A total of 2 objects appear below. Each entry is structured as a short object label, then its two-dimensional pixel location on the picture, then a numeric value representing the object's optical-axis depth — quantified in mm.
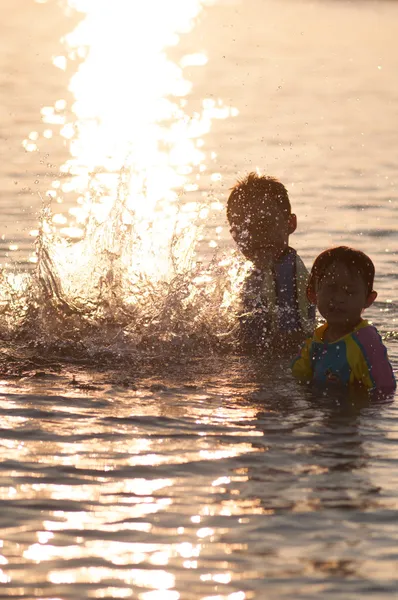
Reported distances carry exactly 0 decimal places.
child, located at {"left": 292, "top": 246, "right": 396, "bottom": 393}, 15539
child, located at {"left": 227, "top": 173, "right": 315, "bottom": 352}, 18484
